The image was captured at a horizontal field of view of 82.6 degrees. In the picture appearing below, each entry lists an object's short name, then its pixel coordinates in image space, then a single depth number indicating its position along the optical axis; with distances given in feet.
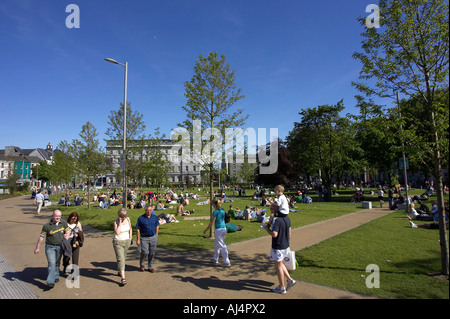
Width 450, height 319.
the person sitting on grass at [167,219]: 47.24
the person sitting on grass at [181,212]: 57.31
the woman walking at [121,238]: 19.49
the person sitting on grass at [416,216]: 44.09
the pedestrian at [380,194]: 77.28
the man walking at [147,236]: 21.74
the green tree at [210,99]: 37.63
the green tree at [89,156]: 69.92
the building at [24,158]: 282.97
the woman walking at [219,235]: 22.85
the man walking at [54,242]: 18.33
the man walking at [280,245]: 17.13
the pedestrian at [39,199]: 62.40
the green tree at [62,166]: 86.99
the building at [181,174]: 309.63
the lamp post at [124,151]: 40.88
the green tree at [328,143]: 100.07
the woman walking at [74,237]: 20.47
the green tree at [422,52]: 20.61
